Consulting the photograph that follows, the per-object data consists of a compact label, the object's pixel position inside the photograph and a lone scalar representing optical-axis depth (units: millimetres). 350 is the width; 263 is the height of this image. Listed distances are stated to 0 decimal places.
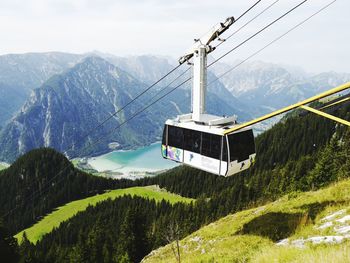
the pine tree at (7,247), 46378
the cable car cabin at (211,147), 20391
